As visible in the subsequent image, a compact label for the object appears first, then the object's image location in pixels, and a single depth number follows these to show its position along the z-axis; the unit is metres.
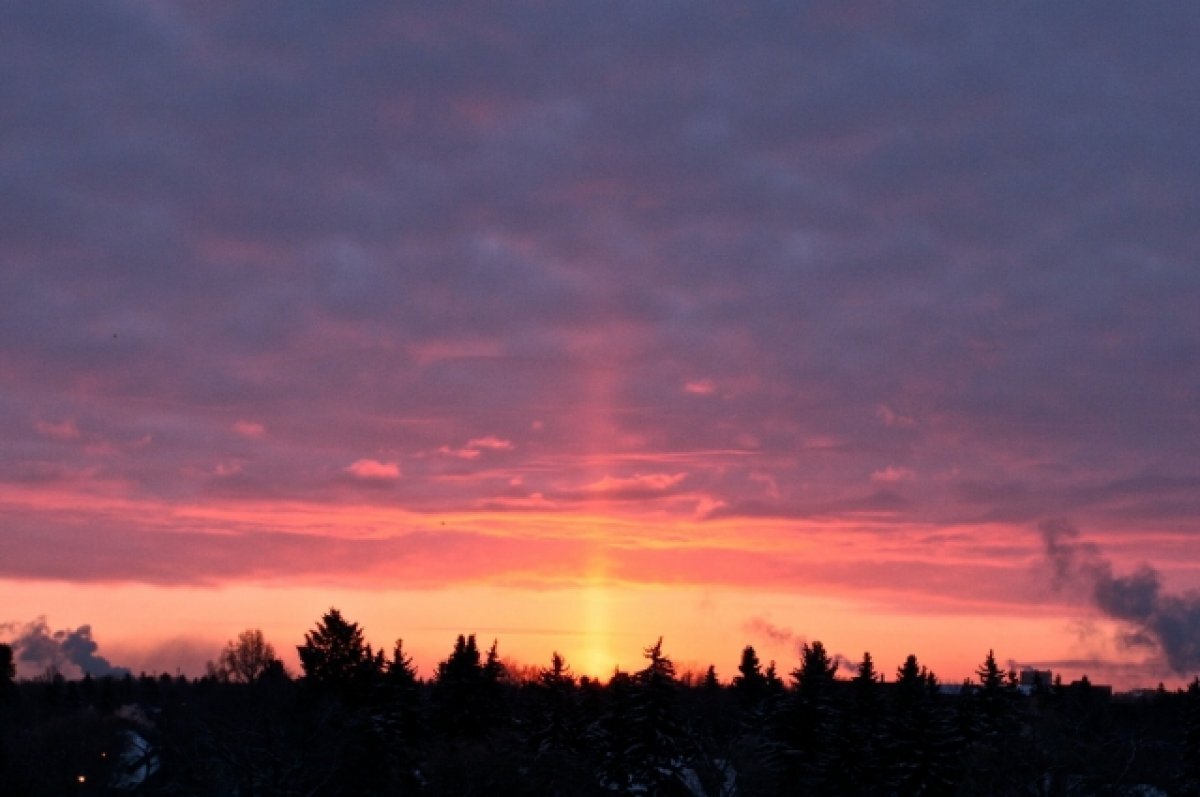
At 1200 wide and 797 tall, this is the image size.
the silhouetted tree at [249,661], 77.94
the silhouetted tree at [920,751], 70.25
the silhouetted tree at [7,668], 150.12
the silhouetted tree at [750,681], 110.62
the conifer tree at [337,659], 80.19
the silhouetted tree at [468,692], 82.62
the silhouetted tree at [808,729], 76.06
